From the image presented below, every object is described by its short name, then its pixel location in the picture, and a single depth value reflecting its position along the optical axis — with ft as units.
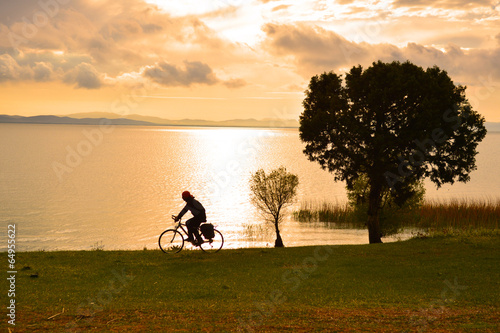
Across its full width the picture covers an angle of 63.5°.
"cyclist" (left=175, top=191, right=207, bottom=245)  71.82
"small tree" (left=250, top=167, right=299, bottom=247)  122.72
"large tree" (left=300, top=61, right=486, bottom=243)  102.53
